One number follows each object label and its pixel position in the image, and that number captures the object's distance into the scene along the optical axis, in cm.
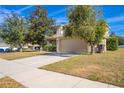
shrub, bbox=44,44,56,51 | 1425
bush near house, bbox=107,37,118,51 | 1381
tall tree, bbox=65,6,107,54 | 829
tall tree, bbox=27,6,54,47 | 1439
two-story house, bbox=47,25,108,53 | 1137
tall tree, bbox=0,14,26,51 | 1433
